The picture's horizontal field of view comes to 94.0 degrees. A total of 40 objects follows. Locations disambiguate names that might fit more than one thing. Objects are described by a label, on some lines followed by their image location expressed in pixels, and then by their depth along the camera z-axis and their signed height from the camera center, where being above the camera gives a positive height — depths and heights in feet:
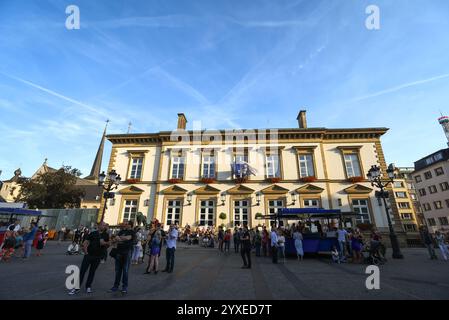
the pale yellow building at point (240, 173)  68.49 +18.27
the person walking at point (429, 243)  39.27 -2.52
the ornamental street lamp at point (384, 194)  40.86 +7.34
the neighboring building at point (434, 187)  147.33 +30.24
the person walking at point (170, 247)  26.58 -2.39
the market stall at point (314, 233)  41.46 -0.92
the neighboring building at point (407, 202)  193.22 +24.37
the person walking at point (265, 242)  44.66 -2.86
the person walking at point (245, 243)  30.01 -2.13
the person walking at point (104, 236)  18.63 -0.78
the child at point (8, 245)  34.27 -2.84
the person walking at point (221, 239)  50.80 -2.58
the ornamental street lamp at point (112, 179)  46.55 +10.82
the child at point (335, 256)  35.76 -4.51
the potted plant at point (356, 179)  68.59 +15.48
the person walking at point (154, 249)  25.81 -2.55
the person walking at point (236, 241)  49.44 -2.99
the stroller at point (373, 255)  33.96 -4.08
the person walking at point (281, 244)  36.65 -2.63
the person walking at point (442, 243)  39.18 -2.55
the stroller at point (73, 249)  43.41 -4.38
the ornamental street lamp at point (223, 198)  69.28 +9.49
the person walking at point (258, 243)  45.13 -3.05
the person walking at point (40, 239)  40.79 -2.25
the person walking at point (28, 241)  37.11 -2.40
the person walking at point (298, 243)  39.58 -2.68
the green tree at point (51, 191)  117.29 +19.77
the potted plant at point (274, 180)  69.81 +15.47
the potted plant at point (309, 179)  69.00 +15.62
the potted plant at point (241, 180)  71.05 +15.51
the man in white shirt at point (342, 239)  37.60 -1.84
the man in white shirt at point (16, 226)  40.78 +0.16
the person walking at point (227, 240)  48.37 -2.65
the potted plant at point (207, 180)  71.41 +15.54
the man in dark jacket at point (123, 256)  17.79 -2.35
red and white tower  259.02 +126.19
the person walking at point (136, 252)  32.91 -3.73
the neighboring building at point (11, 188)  212.84 +38.57
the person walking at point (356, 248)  36.09 -3.19
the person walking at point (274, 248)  35.62 -3.23
